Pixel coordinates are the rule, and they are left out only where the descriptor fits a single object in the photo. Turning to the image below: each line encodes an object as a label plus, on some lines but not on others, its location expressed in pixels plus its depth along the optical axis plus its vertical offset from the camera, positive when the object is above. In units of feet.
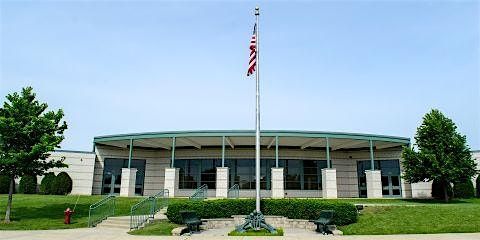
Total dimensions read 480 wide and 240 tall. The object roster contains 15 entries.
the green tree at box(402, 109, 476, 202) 77.15 +5.77
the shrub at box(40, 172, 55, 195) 89.97 -2.14
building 96.68 +4.37
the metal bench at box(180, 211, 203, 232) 46.38 -5.43
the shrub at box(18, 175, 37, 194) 90.68 -2.19
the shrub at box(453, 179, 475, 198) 87.81 -2.06
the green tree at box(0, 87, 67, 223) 53.93 +6.31
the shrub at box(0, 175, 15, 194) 88.83 -1.98
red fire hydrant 54.03 -5.96
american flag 55.01 +19.01
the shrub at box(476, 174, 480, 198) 90.75 -1.04
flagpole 49.21 +8.10
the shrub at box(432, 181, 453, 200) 87.15 -2.36
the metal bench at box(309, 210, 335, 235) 46.09 -5.36
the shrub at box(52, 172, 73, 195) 90.58 -1.84
